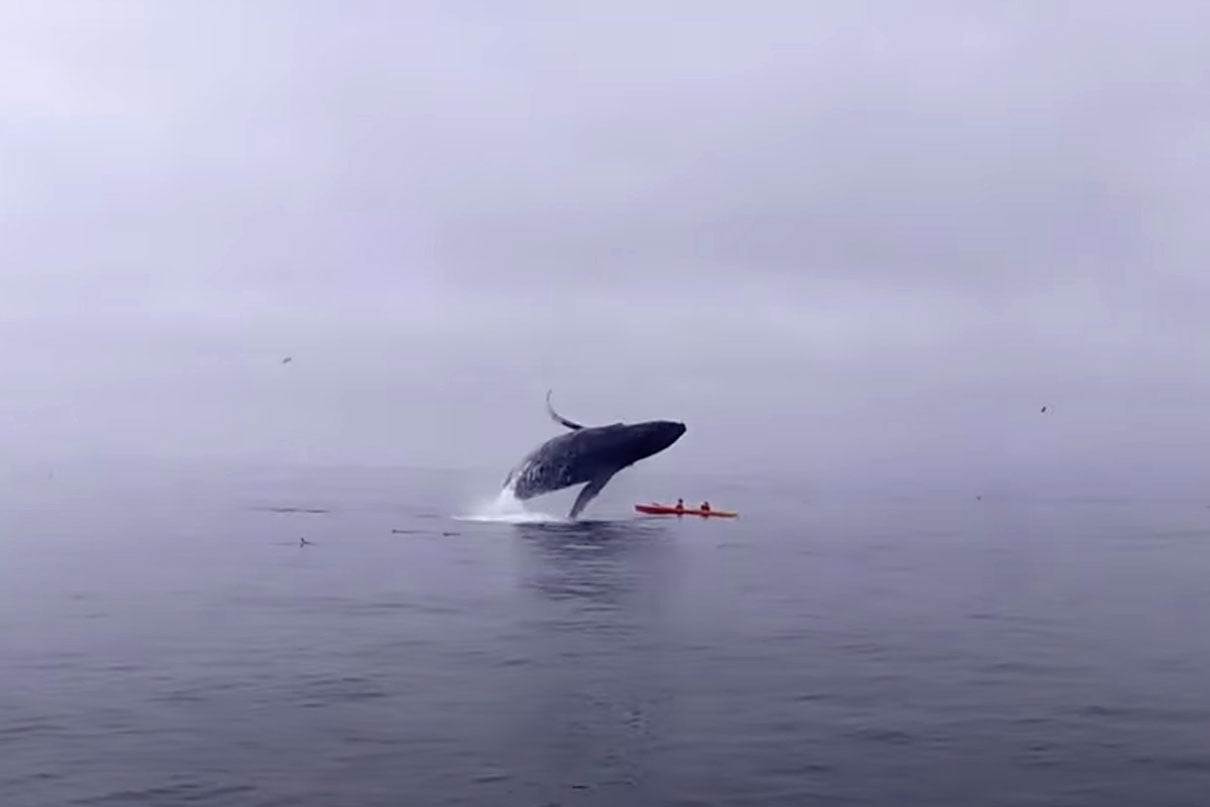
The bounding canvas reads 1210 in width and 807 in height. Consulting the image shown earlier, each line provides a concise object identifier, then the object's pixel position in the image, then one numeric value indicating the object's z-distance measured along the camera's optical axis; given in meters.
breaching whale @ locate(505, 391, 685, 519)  68.81
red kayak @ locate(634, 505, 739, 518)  96.12
